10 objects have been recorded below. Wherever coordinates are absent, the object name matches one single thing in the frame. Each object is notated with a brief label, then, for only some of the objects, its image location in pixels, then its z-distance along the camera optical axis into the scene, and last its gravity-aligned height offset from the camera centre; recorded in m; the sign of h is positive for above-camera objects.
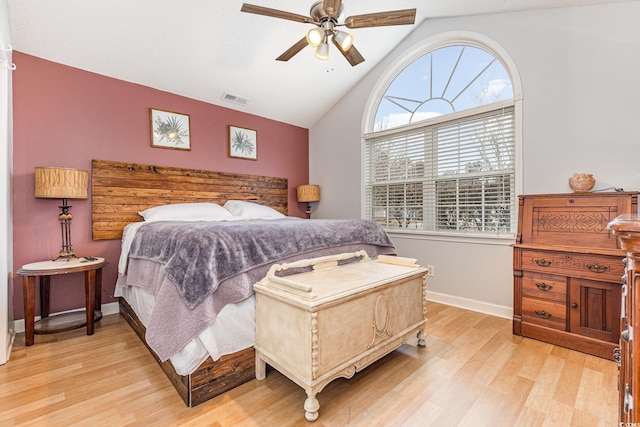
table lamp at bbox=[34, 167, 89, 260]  2.38 +0.21
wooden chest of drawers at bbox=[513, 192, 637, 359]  2.01 -0.45
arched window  2.92 +0.72
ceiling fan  2.08 +1.40
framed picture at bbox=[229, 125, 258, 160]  3.90 +0.91
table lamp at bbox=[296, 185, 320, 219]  4.45 +0.25
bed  1.55 -0.36
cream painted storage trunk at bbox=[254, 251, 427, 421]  1.47 -0.62
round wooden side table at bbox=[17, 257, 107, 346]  2.20 -0.70
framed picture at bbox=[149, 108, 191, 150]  3.28 +0.92
